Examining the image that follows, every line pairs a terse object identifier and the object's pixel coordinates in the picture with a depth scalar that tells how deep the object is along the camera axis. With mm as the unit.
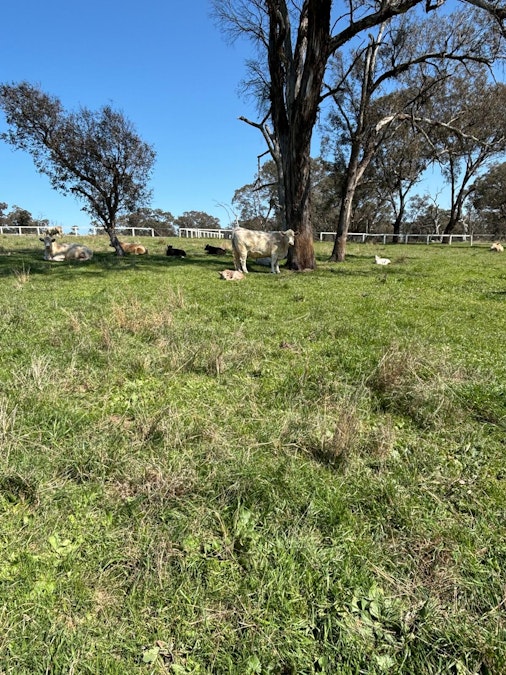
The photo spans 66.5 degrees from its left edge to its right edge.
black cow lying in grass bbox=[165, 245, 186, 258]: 18188
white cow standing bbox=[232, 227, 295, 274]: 12422
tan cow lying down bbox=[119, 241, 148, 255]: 19188
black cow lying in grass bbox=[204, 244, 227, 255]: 19734
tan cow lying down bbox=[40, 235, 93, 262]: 15740
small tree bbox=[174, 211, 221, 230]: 89681
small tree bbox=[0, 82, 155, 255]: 15461
